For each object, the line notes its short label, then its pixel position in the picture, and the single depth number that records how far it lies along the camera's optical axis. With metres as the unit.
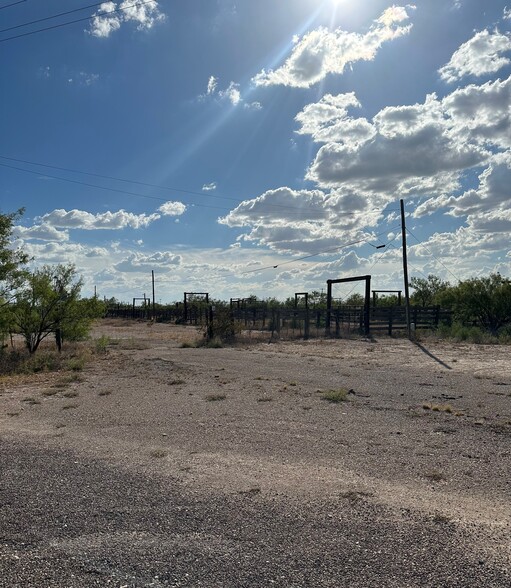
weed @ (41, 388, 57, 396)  11.90
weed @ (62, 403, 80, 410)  10.21
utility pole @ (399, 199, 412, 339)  27.95
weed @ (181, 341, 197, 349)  24.48
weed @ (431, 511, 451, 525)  4.38
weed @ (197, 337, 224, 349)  24.53
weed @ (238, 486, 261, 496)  5.16
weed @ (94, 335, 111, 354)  20.90
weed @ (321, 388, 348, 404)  10.55
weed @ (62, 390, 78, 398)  11.67
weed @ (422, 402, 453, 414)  9.32
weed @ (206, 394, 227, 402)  10.86
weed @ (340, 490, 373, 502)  4.97
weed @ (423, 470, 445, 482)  5.55
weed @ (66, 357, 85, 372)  16.08
